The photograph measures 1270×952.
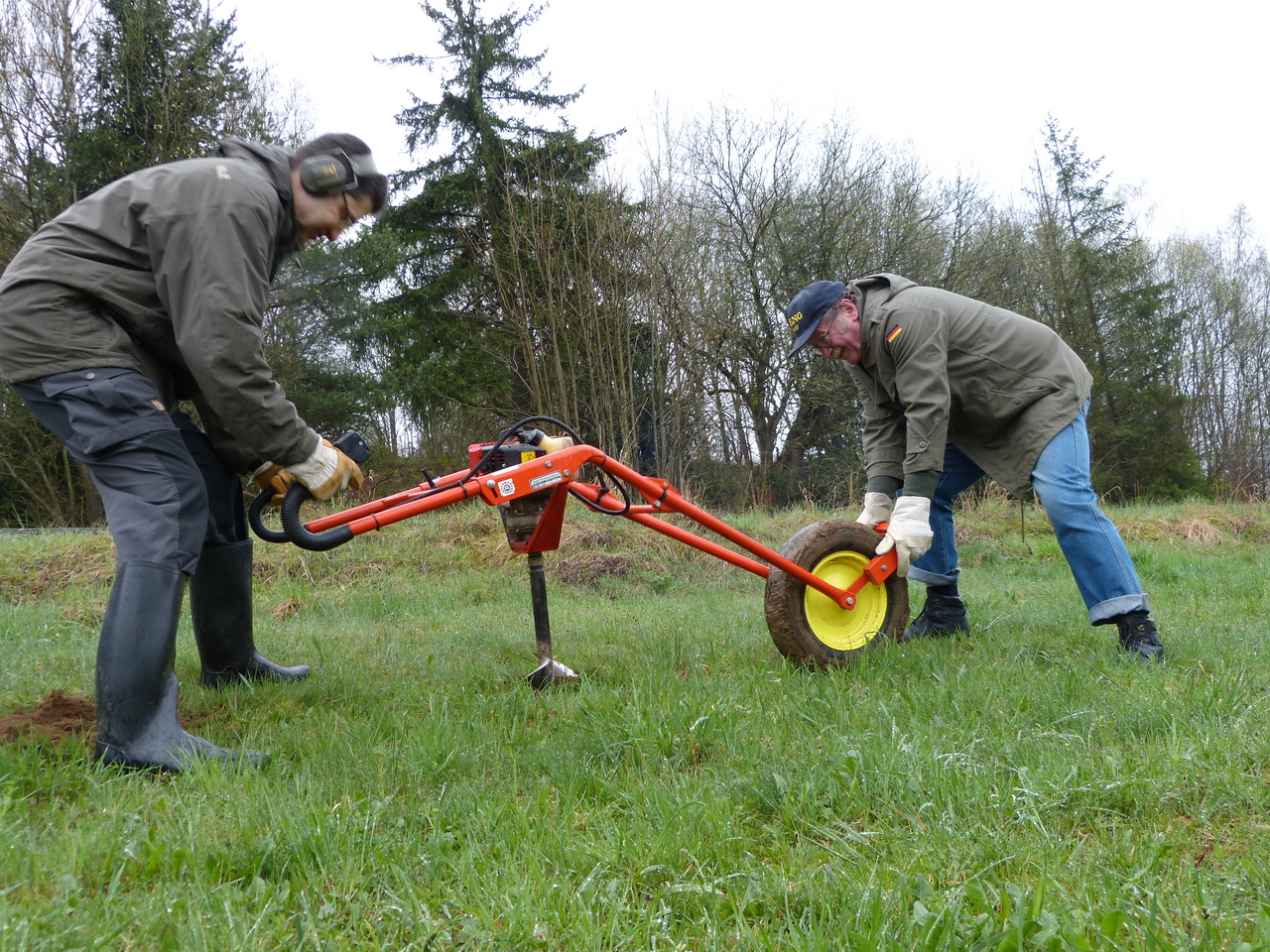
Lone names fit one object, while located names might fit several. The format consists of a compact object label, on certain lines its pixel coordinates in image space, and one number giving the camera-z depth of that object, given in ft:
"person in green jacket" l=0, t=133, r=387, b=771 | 8.70
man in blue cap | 13.25
